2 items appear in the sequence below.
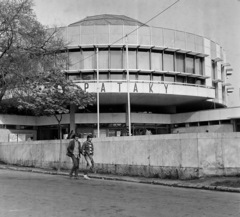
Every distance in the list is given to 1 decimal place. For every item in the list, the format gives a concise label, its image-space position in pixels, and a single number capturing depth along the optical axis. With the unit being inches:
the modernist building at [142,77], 1453.0
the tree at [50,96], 812.6
